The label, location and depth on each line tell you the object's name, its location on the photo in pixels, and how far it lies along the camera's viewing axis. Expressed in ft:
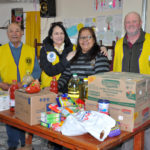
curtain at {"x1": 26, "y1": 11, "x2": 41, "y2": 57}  18.70
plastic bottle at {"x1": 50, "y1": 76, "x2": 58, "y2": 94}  6.08
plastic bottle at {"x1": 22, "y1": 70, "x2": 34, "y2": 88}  6.45
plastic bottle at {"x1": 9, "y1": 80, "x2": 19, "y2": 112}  5.44
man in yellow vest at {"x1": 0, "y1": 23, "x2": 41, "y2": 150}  7.74
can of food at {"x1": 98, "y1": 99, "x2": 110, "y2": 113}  4.30
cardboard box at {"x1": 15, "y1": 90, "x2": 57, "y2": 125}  4.53
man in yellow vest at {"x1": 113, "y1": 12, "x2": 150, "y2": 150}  7.04
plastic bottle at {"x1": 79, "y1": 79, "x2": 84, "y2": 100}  5.59
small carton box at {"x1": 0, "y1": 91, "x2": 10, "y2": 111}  5.49
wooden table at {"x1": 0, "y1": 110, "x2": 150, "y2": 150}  3.75
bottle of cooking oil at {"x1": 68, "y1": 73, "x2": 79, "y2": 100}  5.61
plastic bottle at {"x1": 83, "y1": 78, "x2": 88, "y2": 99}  5.41
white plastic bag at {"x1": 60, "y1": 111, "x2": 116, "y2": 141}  3.84
